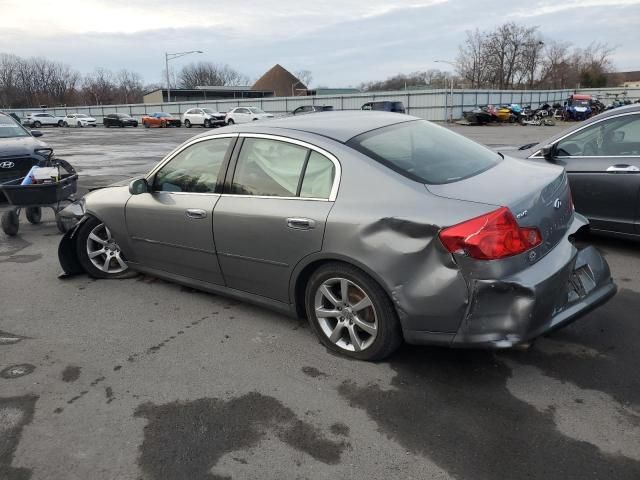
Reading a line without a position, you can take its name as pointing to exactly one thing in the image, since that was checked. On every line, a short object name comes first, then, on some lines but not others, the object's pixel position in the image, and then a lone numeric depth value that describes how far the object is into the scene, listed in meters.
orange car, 46.34
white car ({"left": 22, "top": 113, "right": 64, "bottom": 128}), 56.94
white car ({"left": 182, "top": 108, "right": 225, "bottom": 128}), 41.38
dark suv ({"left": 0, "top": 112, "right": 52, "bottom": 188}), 8.95
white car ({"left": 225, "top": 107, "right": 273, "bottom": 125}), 38.09
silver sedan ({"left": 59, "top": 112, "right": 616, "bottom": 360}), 2.84
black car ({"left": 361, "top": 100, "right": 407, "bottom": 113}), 31.44
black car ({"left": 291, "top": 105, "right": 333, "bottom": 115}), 36.79
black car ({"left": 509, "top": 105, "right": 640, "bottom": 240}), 5.07
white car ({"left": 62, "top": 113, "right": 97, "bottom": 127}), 55.28
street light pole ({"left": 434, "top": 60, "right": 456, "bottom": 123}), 40.25
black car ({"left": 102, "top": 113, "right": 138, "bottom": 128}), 50.09
